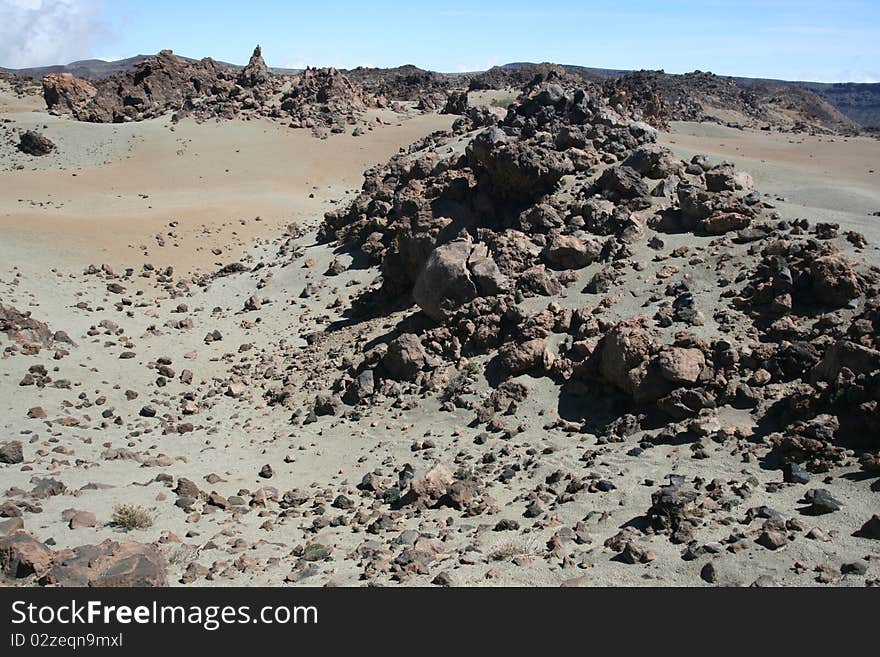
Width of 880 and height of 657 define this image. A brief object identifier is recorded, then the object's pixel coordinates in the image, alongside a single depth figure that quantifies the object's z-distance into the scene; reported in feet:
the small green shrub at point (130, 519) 24.61
